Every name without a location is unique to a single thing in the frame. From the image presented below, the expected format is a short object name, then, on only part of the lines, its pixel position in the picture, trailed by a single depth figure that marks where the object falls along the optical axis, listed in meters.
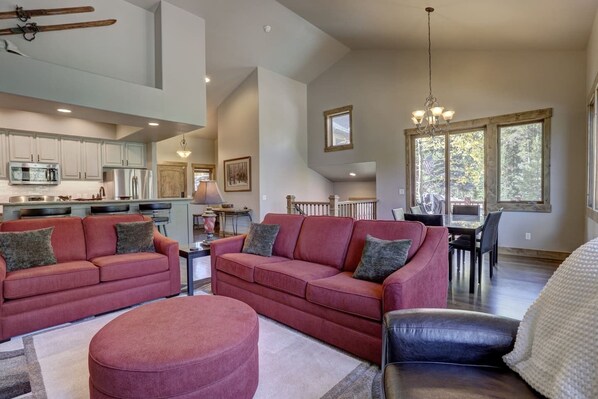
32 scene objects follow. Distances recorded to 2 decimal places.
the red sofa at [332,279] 2.02
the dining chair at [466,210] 4.98
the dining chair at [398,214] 4.54
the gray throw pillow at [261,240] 3.28
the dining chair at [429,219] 3.58
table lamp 3.63
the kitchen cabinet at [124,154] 6.74
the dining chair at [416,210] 5.12
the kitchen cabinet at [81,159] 6.31
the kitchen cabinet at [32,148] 5.76
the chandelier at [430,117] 4.58
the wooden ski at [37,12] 3.83
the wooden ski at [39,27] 3.92
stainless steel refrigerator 6.69
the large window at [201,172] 10.18
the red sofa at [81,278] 2.47
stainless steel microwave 5.72
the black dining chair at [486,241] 3.57
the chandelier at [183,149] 8.30
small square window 7.49
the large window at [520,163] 5.12
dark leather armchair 1.09
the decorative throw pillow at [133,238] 3.41
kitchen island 4.27
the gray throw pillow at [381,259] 2.29
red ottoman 1.36
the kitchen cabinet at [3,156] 5.63
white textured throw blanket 0.93
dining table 3.37
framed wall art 7.41
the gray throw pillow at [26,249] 2.71
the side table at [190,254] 3.24
